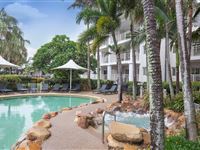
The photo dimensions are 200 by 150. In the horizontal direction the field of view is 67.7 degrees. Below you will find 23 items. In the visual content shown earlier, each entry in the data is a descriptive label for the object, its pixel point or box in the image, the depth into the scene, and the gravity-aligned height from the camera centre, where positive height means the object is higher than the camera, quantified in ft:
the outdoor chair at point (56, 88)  49.62 -2.60
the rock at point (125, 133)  12.94 -4.77
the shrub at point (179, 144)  10.43 -4.78
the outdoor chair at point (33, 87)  47.83 -2.28
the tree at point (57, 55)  54.90 +9.23
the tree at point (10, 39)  70.17 +21.17
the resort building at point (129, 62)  45.55 +6.95
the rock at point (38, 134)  13.63 -5.01
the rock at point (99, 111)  23.47 -4.96
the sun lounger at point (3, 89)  42.28 -2.32
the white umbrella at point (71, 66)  46.94 +4.44
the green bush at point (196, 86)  36.06 -1.88
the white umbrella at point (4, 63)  39.74 +4.68
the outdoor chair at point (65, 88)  49.85 -2.65
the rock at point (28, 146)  12.22 -5.46
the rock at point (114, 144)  12.51 -5.50
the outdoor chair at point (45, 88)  49.55 -2.54
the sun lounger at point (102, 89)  46.14 -2.94
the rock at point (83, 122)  16.96 -4.86
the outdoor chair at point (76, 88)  49.52 -2.71
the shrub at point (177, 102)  21.97 -3.58
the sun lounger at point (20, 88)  46.35 -2.44
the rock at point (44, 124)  16.21 -4.83
